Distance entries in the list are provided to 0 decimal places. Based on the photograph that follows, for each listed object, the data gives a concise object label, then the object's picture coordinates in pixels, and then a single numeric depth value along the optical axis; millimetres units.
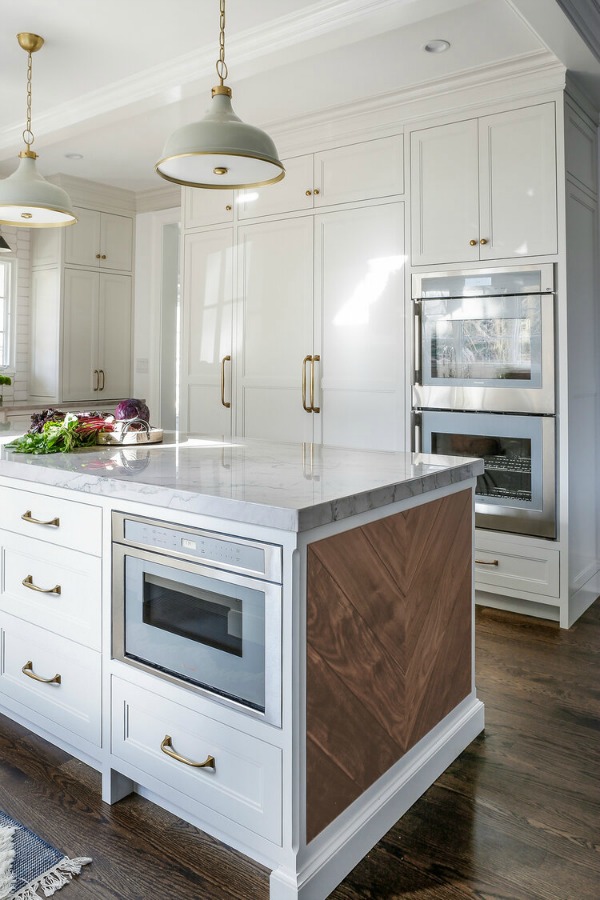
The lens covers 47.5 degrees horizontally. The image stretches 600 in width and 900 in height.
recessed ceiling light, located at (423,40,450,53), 3078
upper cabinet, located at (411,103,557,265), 3162
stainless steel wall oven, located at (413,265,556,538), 3215
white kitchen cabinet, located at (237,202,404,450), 3729
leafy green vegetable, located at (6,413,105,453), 2209
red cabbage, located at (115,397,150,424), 2469
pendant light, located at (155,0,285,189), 1932
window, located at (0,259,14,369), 5512
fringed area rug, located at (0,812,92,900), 1517
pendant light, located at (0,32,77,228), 2637
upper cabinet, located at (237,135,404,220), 3660
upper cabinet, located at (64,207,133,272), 5410
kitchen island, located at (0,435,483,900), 1427
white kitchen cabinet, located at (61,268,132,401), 5430
